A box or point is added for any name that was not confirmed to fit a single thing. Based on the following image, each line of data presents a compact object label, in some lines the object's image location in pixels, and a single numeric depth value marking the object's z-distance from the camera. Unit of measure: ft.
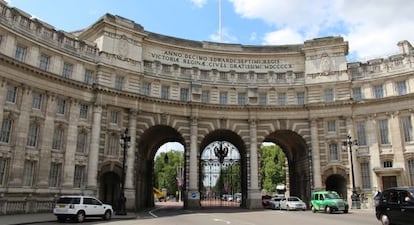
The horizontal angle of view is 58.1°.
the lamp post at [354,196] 120.57
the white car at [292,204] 121.86
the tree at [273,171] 288.10
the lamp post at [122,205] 97.40
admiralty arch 103.65
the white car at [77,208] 77.61
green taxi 100.07
